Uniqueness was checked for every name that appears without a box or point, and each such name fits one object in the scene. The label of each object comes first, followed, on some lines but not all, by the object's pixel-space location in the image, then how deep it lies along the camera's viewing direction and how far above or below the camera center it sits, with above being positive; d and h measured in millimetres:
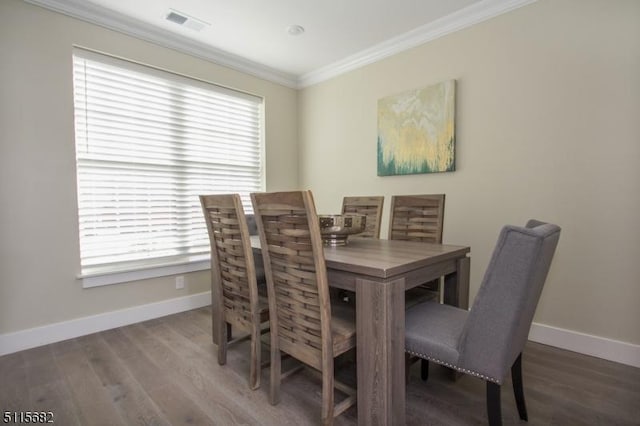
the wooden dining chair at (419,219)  2316 -160
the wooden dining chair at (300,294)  1365 -432
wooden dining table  1332 -524
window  2699 +376
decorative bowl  2028 -178
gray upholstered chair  1153 -439
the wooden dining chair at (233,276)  1818 -465
